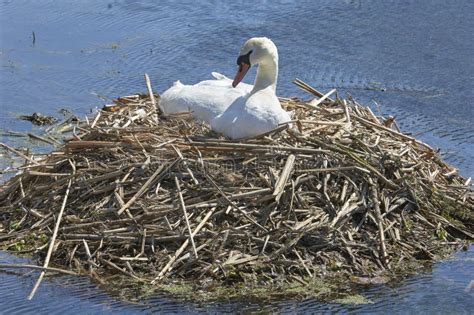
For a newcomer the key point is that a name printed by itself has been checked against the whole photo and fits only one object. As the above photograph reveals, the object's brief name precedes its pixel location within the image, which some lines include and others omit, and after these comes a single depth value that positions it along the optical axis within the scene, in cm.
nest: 1633
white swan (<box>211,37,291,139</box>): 1808
